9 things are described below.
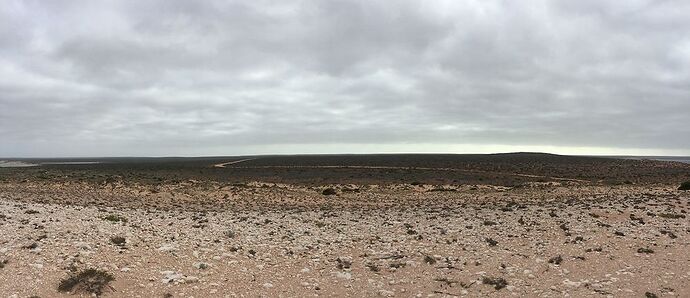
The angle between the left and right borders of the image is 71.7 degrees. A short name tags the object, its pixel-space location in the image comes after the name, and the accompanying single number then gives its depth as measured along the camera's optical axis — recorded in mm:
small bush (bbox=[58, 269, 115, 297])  11266
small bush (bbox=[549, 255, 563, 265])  13953
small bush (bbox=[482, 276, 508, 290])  11982
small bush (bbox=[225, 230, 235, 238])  17895
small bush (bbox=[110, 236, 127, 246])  15102
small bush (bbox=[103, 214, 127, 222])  20725
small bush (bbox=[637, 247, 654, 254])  15001
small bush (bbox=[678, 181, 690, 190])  42750
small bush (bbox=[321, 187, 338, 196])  44125
